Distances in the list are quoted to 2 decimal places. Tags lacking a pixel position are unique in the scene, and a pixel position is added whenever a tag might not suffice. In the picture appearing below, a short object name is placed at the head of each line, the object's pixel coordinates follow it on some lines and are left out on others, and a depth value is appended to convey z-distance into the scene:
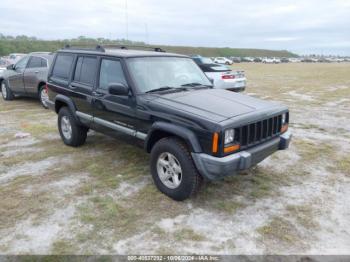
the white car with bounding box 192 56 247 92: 12.18
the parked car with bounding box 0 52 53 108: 9.71
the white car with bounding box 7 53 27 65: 23.29
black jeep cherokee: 3.55
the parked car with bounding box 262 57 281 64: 70.69
